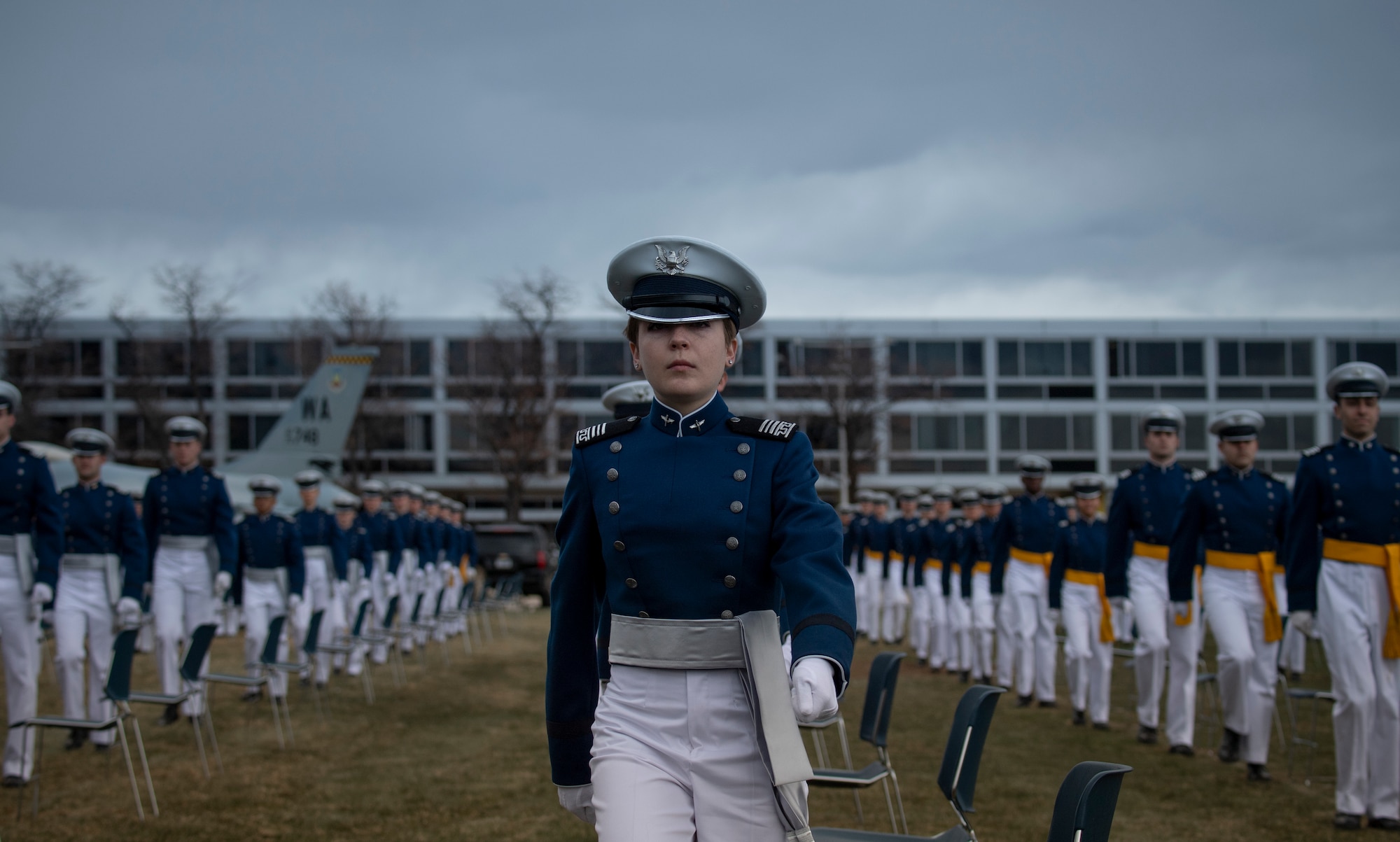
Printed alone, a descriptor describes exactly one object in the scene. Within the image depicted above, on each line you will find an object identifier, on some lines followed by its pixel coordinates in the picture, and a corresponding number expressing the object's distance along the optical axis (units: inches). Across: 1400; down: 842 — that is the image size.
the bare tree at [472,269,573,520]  1761.8
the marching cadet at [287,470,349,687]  598.5
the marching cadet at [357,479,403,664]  733.3
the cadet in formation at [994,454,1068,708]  497.7
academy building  2089.1
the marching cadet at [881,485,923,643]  780.0
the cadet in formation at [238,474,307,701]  500.4
